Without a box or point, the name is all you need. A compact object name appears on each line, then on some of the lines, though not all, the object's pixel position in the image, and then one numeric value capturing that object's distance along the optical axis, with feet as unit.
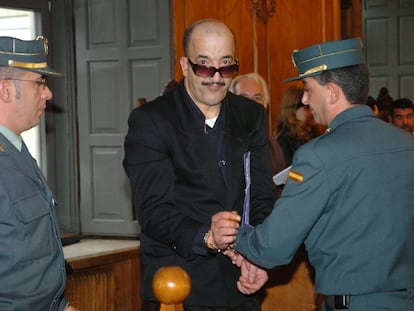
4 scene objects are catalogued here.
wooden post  6.01
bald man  10.30
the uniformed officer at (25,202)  8.14
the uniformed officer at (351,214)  8.85
